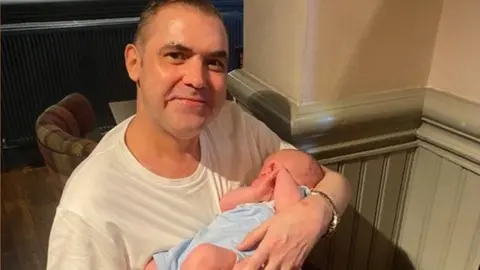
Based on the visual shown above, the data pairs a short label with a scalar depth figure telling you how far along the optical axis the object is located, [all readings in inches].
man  37.4
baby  37.7
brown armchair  72.1
